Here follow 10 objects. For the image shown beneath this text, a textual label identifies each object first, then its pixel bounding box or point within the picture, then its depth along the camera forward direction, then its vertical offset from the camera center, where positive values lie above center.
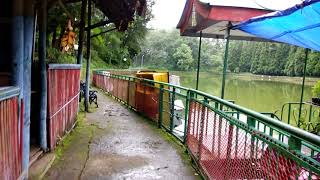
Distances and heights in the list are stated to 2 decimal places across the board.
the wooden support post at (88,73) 7.07 -0.21
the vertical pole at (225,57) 4.27 +0.23
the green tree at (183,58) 56.79 +2.64
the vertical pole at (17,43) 2.44 +0.20
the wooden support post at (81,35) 6.33 +0.79
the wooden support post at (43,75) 3.45 -0.15
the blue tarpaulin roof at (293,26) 2.83 +0.72
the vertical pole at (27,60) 2.62 +0.04
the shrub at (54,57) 4.40 +0.15
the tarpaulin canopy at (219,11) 4.28 +1.07
